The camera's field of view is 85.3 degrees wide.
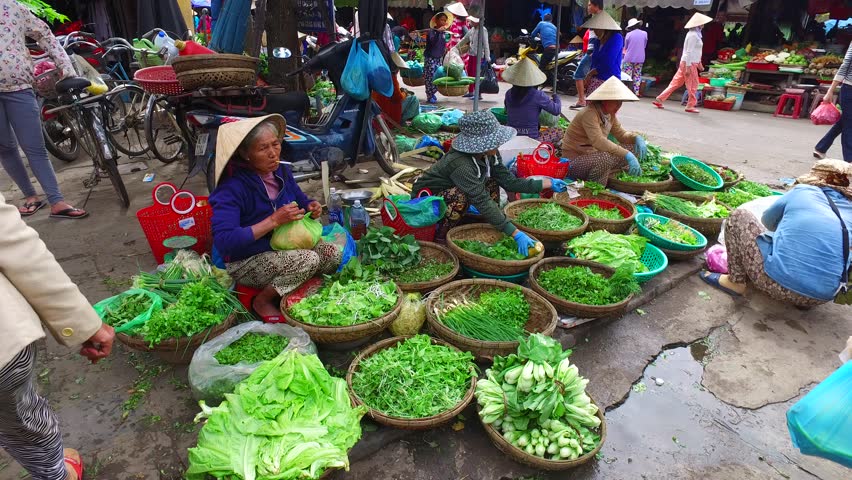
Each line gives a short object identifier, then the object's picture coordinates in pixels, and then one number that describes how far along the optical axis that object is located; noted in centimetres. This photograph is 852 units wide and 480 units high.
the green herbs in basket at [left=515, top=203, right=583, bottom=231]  385
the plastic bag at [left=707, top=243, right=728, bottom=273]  388
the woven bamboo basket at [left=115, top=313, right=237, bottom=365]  245
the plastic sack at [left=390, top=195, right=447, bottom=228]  360
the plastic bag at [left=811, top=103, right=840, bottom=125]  654
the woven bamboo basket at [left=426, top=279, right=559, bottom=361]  257
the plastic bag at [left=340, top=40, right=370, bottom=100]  470
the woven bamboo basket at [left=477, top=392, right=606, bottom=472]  204
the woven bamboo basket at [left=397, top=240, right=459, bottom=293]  308
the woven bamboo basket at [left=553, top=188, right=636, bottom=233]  399
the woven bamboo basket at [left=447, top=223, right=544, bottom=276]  325
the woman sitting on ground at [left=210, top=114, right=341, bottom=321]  260
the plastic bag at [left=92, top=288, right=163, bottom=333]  248
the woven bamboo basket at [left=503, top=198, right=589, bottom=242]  369
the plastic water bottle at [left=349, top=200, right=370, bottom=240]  365
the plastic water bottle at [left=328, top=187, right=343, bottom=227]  388
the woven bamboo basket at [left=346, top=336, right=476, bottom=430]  215
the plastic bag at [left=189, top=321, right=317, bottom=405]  223
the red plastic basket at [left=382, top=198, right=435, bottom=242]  360
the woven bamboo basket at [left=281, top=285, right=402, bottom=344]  251
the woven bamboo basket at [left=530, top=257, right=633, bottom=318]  293
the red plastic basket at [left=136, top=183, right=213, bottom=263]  329
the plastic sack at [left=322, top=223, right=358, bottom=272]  322
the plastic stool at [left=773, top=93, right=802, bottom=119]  1019
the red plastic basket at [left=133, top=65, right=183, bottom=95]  400
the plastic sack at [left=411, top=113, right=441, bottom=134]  718
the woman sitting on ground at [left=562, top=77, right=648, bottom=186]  473
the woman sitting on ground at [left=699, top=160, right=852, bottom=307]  302
